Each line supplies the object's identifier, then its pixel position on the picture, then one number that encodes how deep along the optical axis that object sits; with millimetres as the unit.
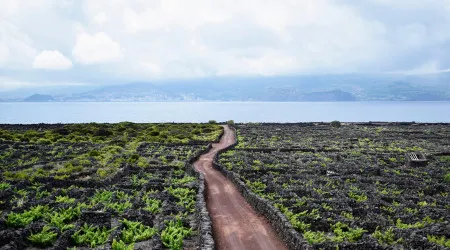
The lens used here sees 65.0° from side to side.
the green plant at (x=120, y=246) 18312
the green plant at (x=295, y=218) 20953
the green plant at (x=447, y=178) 36516
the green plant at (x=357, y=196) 28488
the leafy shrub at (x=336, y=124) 108550
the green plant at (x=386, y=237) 19564
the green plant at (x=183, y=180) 32931
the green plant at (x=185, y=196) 25925
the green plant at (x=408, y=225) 21844
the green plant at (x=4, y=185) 29756
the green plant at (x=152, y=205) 24922
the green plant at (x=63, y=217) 21450
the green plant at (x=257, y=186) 30156
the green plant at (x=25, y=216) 21703
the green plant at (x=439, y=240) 19200
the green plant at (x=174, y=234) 18992
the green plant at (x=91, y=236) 19531
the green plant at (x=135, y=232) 19953
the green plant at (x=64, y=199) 26891
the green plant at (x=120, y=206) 25016
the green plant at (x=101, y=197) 27328
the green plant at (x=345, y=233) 19802
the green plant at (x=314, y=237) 19053
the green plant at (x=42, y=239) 19188
